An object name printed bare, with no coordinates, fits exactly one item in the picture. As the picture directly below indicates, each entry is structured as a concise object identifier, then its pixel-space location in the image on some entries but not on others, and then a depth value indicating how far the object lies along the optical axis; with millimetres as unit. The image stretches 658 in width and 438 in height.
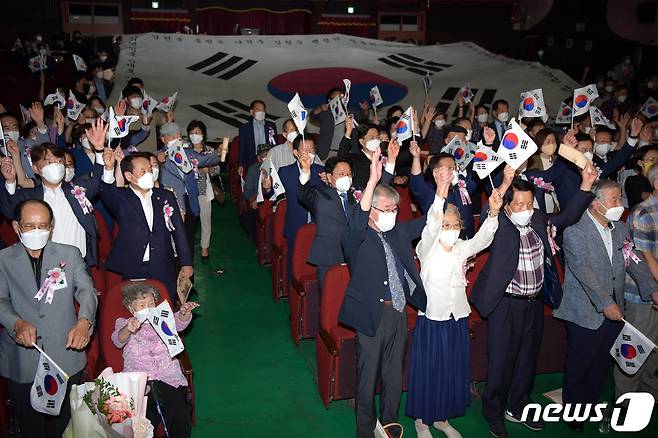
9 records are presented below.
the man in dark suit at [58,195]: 4598
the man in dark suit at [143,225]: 4645
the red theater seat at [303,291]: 5328
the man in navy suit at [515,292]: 4105
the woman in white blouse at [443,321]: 3965
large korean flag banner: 11898
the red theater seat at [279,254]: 6137
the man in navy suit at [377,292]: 3941
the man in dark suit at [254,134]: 8170
